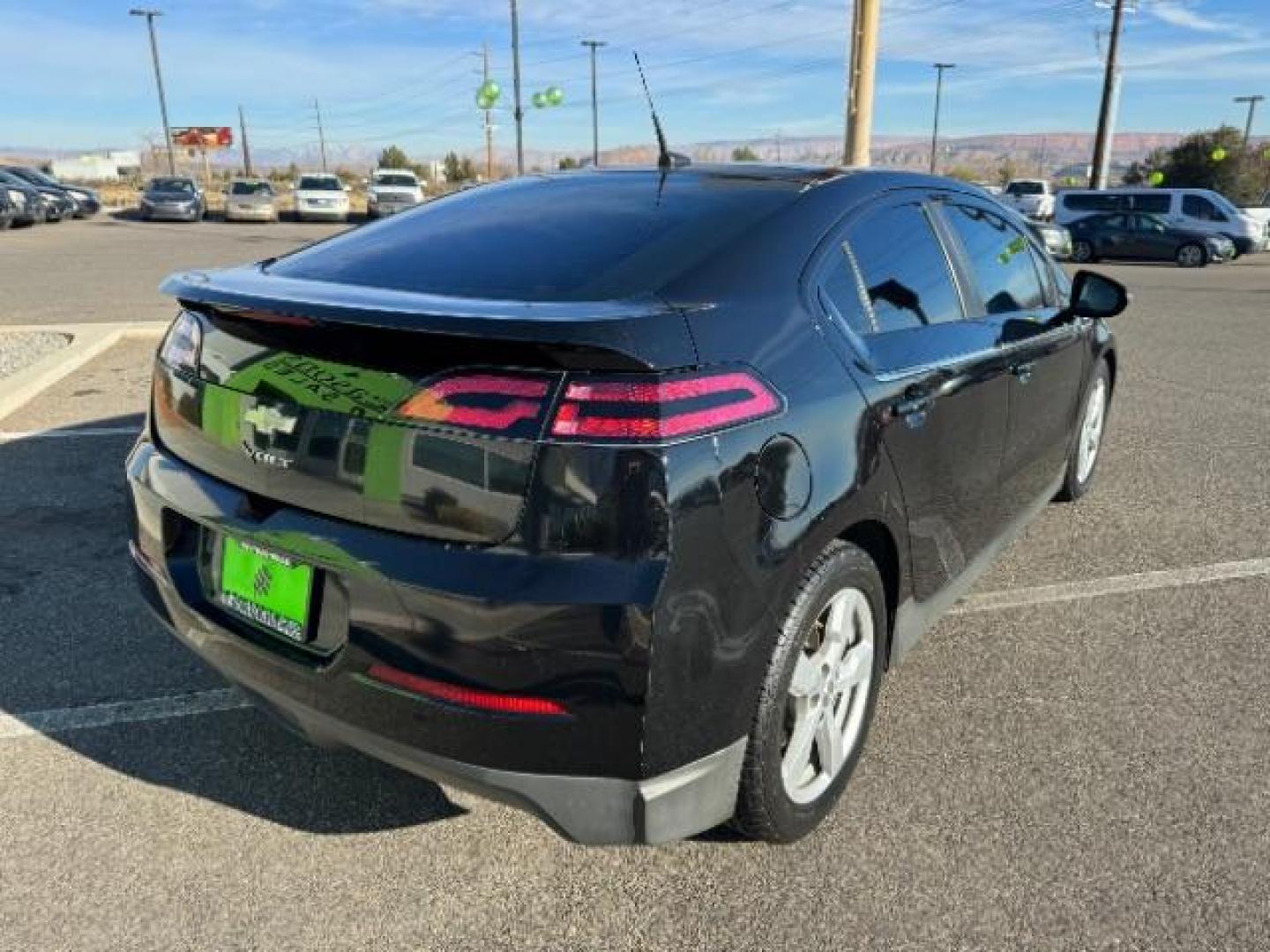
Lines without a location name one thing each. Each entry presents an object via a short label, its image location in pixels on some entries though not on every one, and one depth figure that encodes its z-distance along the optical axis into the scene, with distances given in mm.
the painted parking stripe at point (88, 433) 5668
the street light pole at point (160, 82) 53250
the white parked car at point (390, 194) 32219
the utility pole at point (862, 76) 12891
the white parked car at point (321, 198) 32781
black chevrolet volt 1807
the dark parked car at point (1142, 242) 22703
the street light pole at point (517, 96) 45531
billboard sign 77562
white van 23656
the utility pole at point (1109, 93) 33969
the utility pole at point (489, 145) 53031
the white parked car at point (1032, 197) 35062
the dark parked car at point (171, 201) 31594
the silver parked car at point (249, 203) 31469
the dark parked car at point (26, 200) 27203
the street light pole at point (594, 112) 66619
